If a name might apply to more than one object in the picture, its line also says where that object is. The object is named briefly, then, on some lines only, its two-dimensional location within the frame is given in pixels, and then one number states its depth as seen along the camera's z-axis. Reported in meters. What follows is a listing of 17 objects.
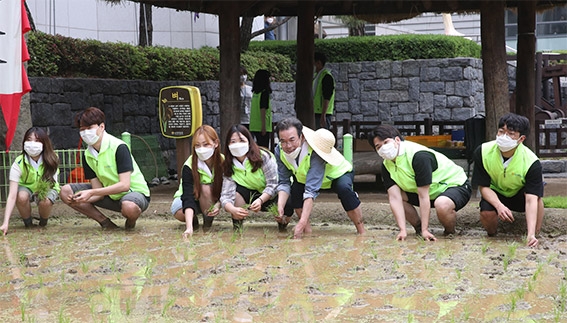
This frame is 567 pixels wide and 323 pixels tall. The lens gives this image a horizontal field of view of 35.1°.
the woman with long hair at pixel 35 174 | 8.04
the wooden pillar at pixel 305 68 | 12.63
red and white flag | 8.91
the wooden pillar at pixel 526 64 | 11.59
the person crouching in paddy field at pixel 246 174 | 7.67
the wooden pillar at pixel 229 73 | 10.91
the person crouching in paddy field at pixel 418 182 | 7.11
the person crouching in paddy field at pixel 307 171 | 7.34
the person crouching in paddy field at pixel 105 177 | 7.76
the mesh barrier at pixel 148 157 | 12.48
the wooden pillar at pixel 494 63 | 10.05
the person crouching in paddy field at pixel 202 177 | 7.71
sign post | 10.24
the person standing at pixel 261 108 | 12.77
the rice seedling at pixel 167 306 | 4.66
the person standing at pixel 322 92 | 12.81
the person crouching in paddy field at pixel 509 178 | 6.79
